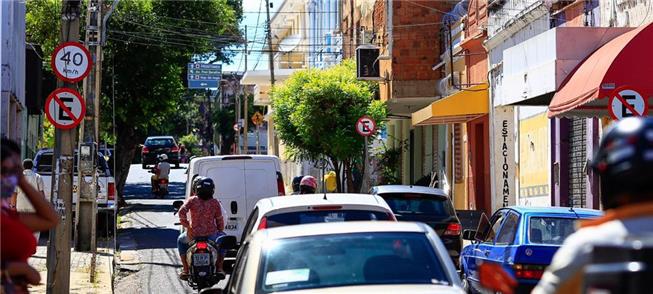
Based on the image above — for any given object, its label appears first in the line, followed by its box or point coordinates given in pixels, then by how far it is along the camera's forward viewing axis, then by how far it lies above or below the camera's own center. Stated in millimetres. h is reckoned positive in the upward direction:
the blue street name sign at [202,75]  54525 +4680
